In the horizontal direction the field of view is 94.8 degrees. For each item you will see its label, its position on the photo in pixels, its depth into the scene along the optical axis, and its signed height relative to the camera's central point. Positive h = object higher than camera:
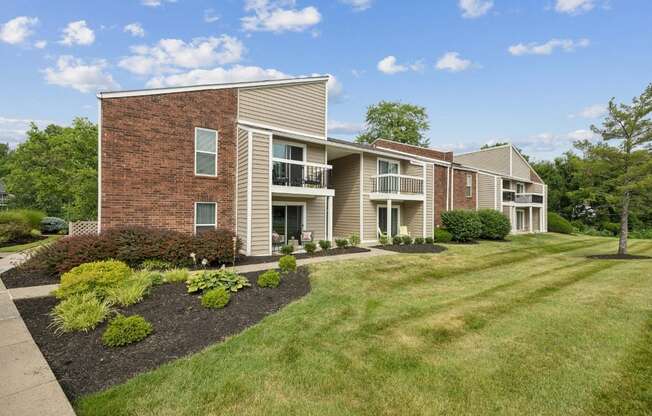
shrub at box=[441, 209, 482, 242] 17.73 -0.76
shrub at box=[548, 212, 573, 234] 30.03 -1.28
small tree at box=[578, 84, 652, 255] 12.73 +2.74
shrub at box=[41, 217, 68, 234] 24.50 -1.15
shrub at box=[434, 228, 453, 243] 17.36 -1.42
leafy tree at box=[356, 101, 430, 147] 39.75 +12.13
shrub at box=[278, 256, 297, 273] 8.44 -1.46
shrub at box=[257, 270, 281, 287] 7.09 -1.61
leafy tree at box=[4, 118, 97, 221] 25.88 +4.18
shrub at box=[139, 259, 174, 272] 8.98 -1.60
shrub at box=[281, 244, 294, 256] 11.66 -1.47
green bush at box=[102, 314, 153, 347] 4.29 -1.75
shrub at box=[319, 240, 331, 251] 12.80 -1.39
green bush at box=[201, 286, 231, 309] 5.73 -1.67
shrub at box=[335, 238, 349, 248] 13.41 -1.37
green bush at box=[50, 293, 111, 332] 4.79 -1.69
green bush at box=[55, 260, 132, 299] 5.82 -1.36
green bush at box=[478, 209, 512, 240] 19.17 -0.74
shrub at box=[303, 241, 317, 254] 12.12 -1.42
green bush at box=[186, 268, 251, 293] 6.55 -1.54
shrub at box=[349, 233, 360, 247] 13.98 -1.30
